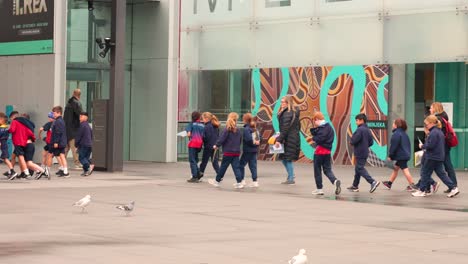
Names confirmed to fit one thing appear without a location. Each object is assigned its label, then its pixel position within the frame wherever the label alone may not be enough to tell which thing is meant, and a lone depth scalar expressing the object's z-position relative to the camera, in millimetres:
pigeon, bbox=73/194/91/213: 14827
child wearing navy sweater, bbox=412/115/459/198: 19469
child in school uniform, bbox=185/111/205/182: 22781
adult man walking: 26391
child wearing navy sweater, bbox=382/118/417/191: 21016
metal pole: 25734
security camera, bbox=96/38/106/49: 25453
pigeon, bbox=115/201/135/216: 14477
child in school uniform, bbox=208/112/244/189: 21391
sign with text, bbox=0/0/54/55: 29000
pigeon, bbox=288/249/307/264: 9016
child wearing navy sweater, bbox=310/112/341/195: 19945
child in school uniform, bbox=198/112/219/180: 22766
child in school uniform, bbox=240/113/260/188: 21766
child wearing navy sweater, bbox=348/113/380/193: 20683
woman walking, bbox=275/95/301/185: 22438
